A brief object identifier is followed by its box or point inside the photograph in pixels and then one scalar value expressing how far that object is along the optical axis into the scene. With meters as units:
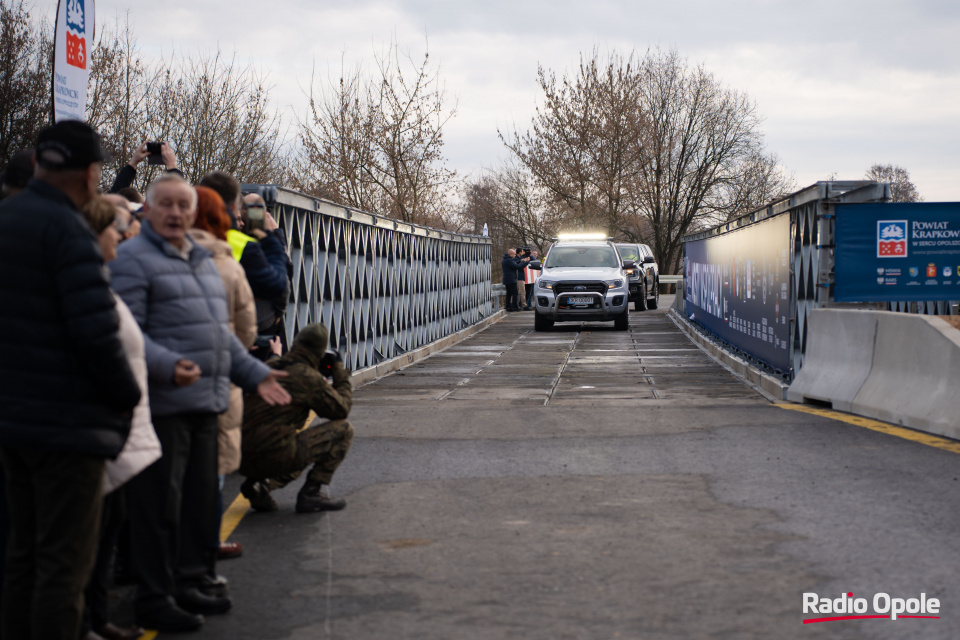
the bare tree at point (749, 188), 58.78
